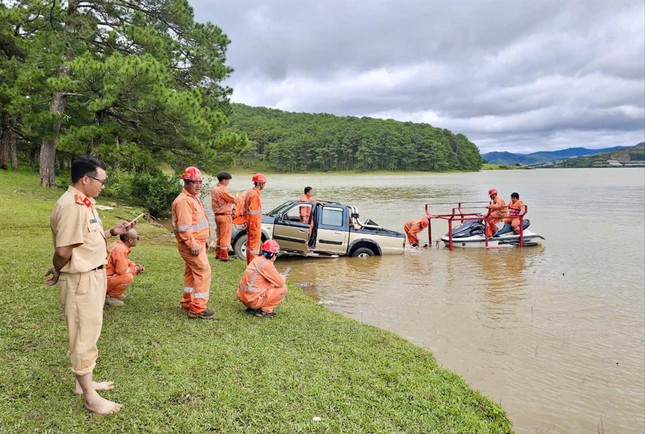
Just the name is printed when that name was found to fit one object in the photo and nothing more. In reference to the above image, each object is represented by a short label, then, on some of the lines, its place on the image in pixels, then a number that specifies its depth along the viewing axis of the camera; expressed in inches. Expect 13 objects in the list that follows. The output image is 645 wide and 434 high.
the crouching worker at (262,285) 245.1
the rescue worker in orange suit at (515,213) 644.7
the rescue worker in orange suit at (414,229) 625.0
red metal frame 623.5
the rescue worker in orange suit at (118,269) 234.7
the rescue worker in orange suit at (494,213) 630.3
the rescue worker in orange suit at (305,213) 503.8
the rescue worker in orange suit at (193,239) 218.8
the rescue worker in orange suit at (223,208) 376.8
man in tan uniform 128.7
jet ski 644.7
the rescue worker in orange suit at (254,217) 356.2
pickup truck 488.7
